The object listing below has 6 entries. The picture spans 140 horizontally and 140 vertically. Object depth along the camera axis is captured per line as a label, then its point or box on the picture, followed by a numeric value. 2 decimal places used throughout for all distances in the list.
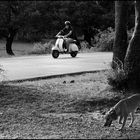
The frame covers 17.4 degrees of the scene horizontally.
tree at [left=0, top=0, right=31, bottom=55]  34.09
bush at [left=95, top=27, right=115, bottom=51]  27.97
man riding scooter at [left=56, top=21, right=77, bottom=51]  21.56
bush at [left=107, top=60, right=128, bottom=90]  10.17
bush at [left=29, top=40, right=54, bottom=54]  29.22
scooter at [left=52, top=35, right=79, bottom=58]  21.41
